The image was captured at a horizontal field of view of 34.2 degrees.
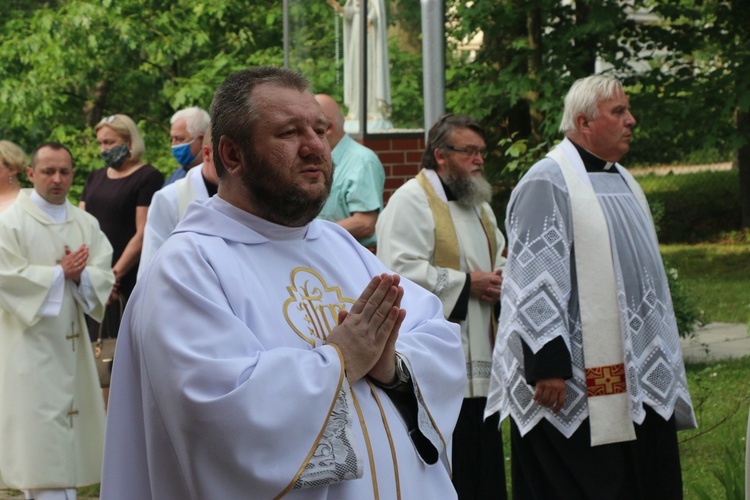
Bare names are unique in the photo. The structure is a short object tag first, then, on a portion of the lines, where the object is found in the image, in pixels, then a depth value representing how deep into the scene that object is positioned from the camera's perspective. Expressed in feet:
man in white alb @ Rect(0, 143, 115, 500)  22.43
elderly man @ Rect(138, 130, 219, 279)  20.13
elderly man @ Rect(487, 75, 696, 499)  16.30
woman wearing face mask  26.30
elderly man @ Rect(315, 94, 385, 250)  21.11
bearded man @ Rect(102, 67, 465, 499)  8.80
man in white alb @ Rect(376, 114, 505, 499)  19.04
